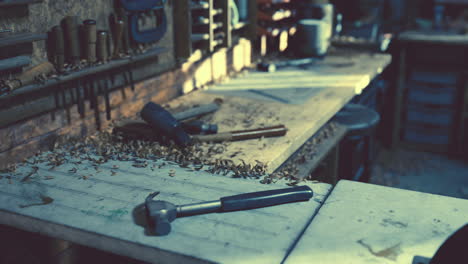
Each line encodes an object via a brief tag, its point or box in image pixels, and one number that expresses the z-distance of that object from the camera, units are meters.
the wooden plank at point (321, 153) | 2.54
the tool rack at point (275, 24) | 4.04
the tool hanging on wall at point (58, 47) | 1.97
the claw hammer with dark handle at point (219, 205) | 1.34
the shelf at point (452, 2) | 5.91
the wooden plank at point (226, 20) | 3.25
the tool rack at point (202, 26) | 2.84
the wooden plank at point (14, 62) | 1.73
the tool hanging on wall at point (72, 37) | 2.01
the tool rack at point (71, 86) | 1.84
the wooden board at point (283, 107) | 2.06
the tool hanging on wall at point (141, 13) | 2.37
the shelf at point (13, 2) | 1.68
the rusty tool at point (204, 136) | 2.12
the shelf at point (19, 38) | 1.67
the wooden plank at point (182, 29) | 2.81
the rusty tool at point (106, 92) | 2.32
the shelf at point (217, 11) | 3.14
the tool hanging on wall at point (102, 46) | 2.12
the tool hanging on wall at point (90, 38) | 2.06
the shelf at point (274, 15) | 3.97
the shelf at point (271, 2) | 3.95
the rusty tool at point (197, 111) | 2.38
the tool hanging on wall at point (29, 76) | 1.77
